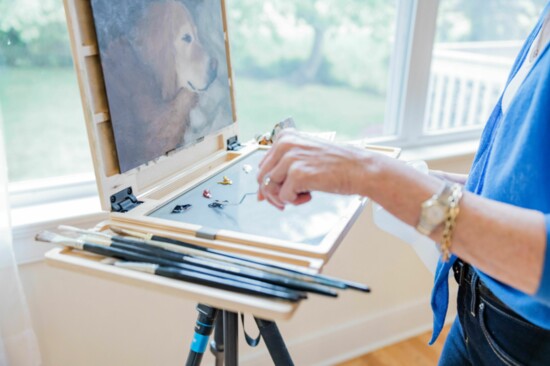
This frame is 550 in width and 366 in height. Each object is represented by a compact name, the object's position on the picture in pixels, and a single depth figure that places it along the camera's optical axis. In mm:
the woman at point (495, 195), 539
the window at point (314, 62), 1639
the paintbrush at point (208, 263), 569
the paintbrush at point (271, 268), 577
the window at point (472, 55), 1876
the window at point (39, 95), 1172
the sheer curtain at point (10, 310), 997
